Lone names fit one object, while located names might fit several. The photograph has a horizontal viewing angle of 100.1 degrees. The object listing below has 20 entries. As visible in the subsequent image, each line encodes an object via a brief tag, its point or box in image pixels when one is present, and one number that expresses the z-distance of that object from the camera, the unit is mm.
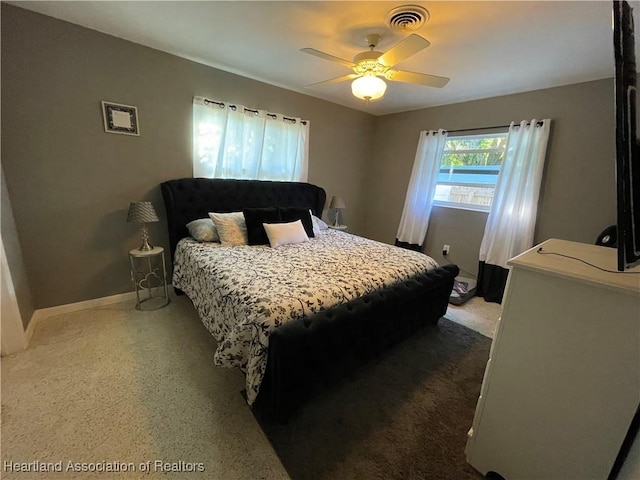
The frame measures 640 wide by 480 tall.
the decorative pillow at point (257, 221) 2734
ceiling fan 1789
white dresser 939
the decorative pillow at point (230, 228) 2680
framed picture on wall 2404
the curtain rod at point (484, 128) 2958
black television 820
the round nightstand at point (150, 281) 2729
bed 1438
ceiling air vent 1707
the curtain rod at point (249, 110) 2864
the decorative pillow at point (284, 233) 2691
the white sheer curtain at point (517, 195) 2984
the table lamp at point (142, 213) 2393
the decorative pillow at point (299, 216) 3020
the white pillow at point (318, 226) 3346
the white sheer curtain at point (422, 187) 3855
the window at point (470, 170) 3432
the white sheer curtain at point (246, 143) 2945
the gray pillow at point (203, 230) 2693
